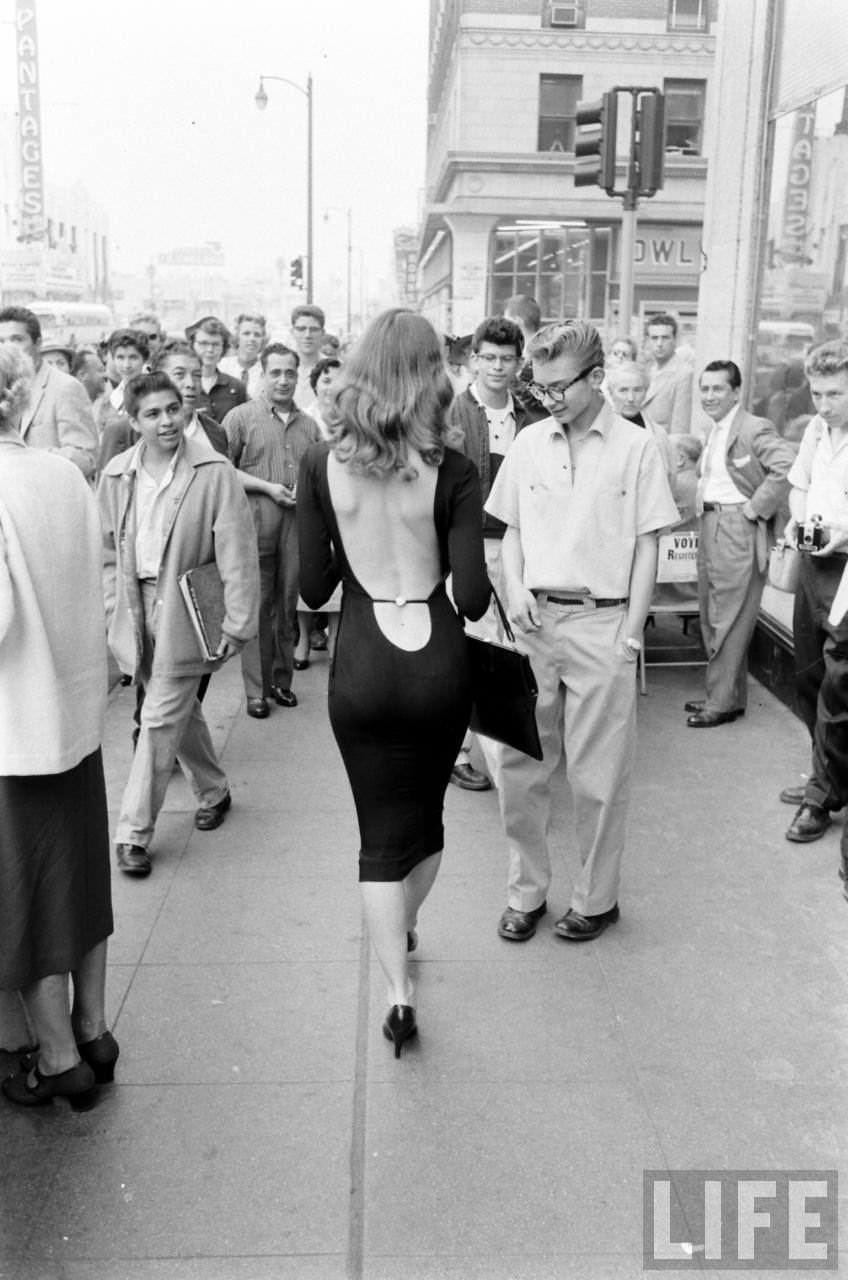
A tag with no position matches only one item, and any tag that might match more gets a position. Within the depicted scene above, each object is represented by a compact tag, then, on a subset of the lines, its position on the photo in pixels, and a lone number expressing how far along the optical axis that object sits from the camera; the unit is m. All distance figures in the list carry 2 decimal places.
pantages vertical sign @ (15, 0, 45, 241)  50.53
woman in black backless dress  3.25
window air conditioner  34.00
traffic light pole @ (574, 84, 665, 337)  8.80
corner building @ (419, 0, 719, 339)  33.38
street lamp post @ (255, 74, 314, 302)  42.03
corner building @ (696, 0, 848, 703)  7.62
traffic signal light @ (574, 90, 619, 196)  8.86
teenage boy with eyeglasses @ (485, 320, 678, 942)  4.19
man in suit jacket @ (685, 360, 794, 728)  6.91
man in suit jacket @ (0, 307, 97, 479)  6.17
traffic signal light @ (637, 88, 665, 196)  8.78
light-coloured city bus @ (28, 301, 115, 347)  39.19
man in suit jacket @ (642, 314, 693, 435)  9.01
